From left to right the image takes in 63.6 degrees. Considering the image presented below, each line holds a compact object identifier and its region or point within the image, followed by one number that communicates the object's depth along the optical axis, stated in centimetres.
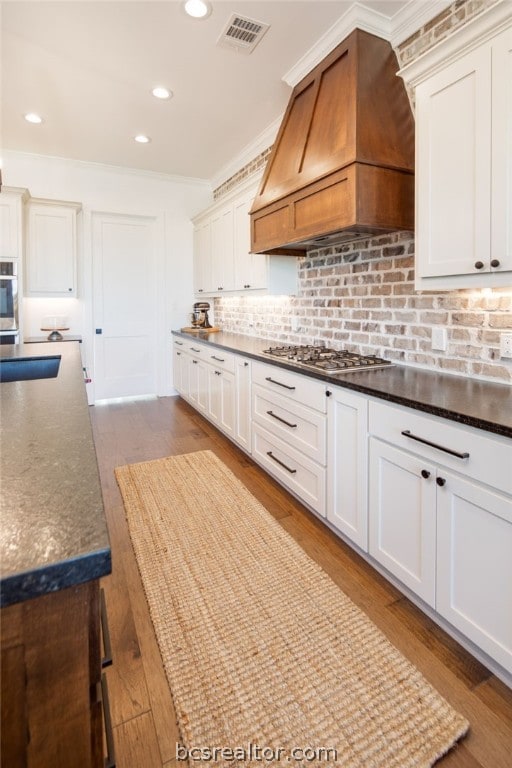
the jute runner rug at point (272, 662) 124
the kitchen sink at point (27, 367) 229
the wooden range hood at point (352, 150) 218
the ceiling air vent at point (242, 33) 245
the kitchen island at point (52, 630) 47
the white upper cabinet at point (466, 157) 157
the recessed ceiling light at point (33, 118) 367
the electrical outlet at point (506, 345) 185
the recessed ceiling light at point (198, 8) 228
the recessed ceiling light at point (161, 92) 321
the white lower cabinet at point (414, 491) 136
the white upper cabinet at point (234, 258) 361
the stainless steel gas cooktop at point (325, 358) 236
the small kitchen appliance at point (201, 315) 540
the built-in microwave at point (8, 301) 423
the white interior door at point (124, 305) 524
